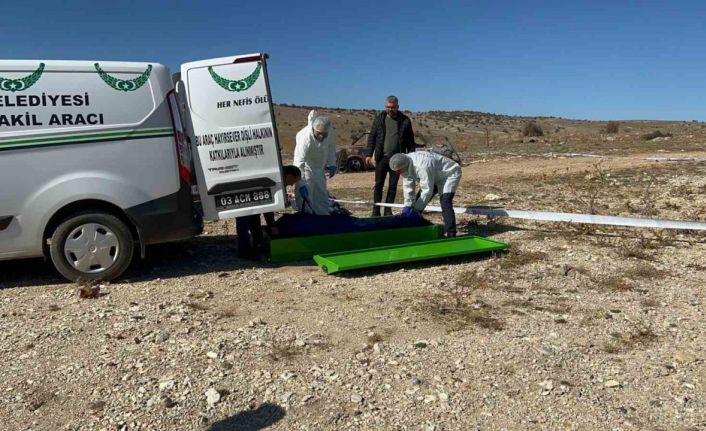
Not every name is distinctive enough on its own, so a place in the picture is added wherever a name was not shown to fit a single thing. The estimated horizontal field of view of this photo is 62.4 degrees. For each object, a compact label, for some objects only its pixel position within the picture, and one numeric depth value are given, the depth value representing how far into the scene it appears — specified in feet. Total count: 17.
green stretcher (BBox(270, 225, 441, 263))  21.83
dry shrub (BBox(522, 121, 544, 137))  118.21
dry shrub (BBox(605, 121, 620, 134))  122.62
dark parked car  62.34
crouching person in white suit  23.95
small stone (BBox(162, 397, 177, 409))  11.19
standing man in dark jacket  28.50
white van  17.38
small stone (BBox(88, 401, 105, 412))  11.10
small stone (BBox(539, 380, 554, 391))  11.71
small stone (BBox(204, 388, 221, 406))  11.34
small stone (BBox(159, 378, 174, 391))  11.82
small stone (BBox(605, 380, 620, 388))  11.79
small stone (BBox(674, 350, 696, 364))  12.80
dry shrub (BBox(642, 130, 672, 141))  93.15
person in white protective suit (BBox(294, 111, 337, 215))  23.84
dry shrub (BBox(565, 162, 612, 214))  31.54
